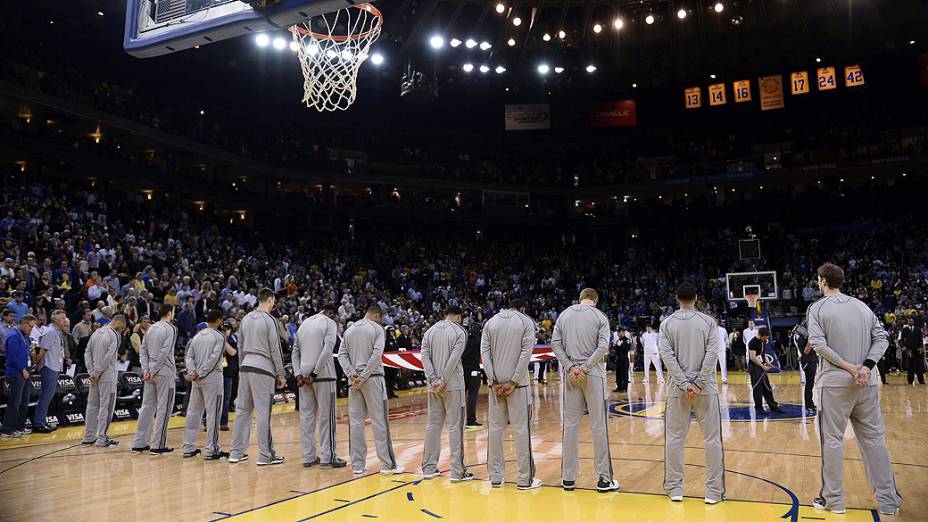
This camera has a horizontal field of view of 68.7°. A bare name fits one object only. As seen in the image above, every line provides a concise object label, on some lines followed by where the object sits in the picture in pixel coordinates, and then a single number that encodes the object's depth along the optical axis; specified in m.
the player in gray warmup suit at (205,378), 9.37
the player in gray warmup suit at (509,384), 7.23
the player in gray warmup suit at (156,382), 9.91
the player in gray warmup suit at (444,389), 7.68
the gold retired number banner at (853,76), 34.27
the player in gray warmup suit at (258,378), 8.73
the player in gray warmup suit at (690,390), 6.36
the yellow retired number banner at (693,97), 37.66
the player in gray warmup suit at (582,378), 6.96
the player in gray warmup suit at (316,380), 8.66
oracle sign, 40.06
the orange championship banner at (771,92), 35.59
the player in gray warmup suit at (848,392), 5.85
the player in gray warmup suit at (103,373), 10.46
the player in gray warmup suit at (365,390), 8.20
